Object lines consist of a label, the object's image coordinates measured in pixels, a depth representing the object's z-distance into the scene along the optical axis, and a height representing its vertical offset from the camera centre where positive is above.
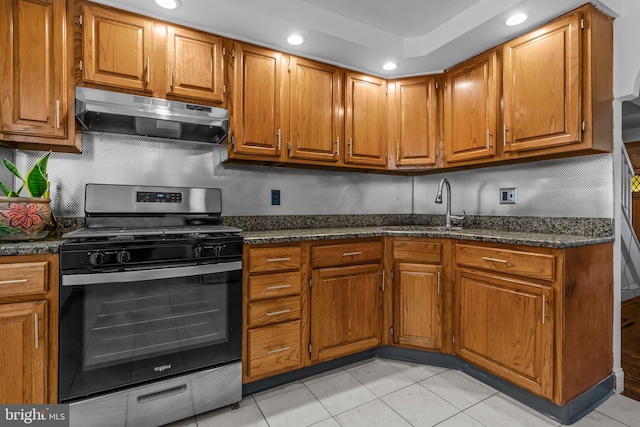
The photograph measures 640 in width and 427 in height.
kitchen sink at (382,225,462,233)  2.26 -0.15
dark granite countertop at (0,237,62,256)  1.32 -0.16
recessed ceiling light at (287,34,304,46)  2.11 +1.16
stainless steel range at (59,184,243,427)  1.44 -0.56
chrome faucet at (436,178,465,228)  2.58 -0.05
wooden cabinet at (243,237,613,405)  1.64 -0.59
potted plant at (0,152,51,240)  1.48 +0.01
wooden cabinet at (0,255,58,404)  1.34 -0.52
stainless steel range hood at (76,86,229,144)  1.68 +0.54
